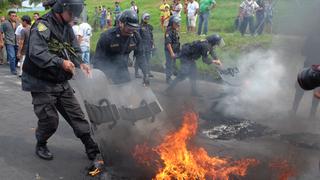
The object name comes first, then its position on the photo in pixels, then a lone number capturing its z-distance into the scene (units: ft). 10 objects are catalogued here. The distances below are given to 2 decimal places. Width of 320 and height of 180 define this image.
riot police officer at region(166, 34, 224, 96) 22.46
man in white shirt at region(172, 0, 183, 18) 42.50
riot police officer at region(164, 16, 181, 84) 25.22
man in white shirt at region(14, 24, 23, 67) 29.88
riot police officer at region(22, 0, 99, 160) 11.33
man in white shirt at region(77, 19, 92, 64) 28.83
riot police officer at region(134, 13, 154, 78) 27.08
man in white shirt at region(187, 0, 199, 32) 41.36
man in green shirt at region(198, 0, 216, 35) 38.40
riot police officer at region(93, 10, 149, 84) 14.42
